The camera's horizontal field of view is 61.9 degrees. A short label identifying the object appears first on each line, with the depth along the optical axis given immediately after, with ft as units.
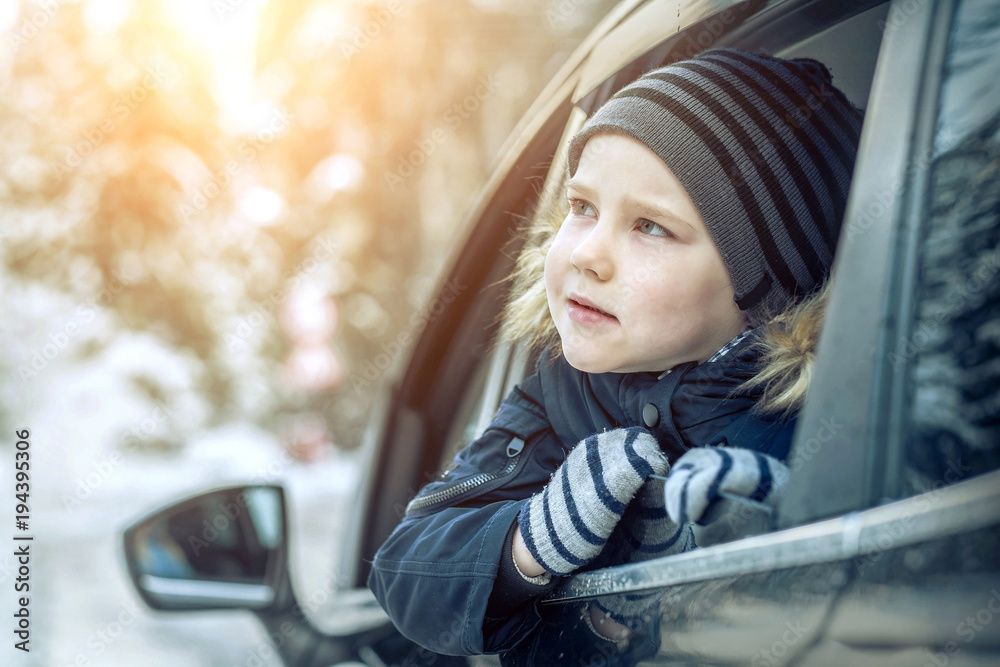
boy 3.37
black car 2.13
